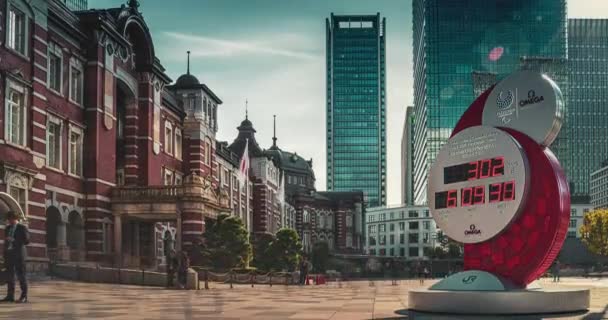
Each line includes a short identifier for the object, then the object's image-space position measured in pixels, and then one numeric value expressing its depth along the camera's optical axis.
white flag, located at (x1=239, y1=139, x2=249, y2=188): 55.80
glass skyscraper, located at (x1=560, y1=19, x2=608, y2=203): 190.88
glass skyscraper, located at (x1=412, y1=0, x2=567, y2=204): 164.25
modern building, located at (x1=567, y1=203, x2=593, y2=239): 182.00
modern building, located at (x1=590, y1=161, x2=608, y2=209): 188.05
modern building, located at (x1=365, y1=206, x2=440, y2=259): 188.62
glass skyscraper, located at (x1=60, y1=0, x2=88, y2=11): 133.65
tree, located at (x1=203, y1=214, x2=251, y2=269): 50.31
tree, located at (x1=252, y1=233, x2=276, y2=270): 65.88
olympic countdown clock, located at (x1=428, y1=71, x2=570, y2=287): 18.64
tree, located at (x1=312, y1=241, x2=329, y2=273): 104.88
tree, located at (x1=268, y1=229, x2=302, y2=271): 67.06
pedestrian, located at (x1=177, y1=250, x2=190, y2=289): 33.09
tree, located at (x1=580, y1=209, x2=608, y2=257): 98.19
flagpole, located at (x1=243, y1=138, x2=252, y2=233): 80.28
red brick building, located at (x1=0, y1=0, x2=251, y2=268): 33.69
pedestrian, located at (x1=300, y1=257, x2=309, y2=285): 51.22
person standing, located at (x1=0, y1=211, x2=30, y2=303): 18.86
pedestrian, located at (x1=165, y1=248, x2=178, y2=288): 34.16
